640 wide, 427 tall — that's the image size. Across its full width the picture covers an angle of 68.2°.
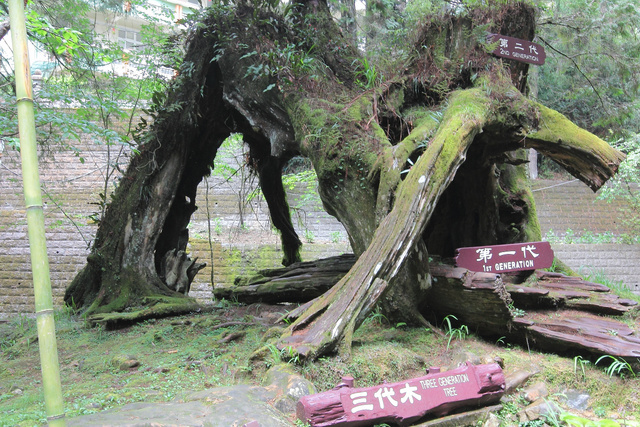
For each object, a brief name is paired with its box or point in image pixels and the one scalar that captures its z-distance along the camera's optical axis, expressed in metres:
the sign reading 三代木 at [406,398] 2.62
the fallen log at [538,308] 3.85
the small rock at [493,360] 3.53
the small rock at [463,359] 3.58
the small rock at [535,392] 3.28
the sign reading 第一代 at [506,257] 4.18
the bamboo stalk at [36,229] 2.00
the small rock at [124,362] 4.35
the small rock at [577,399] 3.31
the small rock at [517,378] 3.33
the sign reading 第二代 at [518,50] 5.25
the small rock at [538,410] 3.05
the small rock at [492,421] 2.96
